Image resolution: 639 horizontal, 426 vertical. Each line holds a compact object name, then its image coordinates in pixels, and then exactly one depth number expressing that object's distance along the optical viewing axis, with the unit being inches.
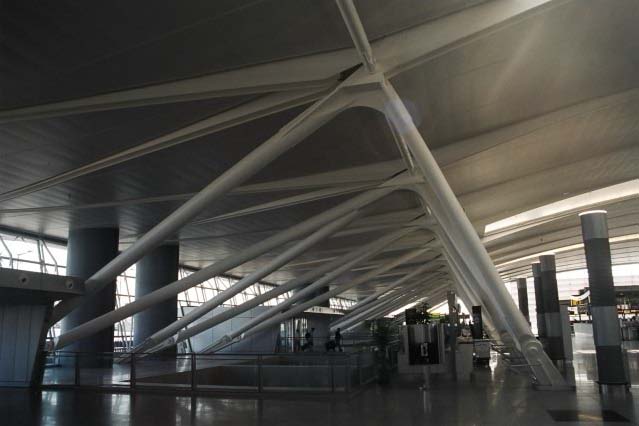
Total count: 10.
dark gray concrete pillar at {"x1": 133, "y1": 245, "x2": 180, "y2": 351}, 1256.8
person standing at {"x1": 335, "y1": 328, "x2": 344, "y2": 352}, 1223.4
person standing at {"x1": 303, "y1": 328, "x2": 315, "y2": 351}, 1388.0
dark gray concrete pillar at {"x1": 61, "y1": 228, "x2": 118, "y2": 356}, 1000.9
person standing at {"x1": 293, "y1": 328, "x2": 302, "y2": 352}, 1408.7
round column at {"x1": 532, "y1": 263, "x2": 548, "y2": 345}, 1150.5
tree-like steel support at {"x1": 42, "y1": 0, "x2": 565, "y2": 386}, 434.0
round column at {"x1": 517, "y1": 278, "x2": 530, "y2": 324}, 1670.3
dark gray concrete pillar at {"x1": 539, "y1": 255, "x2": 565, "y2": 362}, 1024.9
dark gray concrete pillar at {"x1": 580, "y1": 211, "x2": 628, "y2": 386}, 558.9
